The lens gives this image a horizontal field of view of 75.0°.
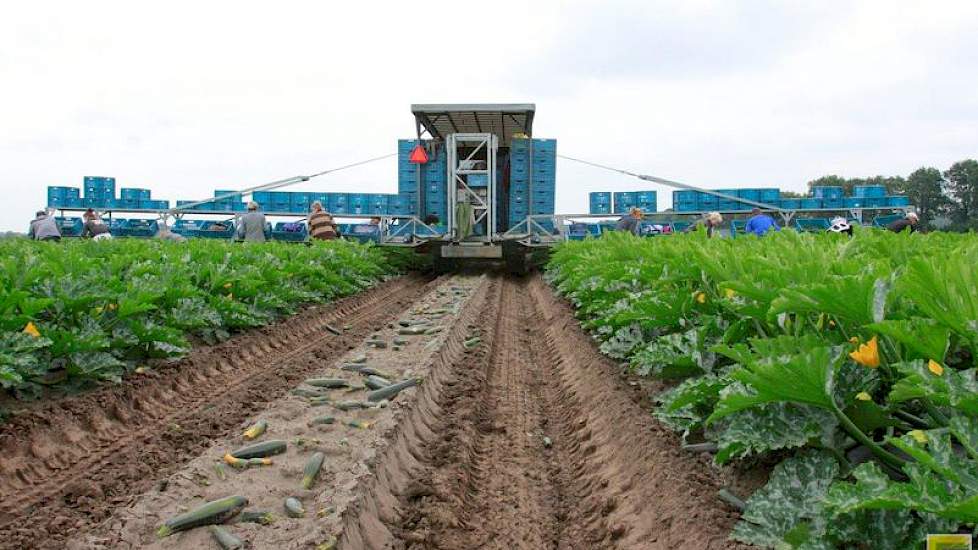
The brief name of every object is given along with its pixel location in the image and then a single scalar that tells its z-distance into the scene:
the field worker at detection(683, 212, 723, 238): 10.95
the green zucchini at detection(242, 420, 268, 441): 3.53
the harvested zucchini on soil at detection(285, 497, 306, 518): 2.66
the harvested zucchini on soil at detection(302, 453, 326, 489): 2.97
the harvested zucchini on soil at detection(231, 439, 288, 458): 3.30
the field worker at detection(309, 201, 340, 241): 15.71
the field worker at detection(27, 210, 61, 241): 13.55
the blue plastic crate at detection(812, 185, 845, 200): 24.50
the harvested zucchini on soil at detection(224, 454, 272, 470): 3.15
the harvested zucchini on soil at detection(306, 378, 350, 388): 4.77
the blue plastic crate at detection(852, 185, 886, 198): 25.23
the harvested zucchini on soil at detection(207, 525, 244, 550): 2.41
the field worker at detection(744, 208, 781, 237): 10.42
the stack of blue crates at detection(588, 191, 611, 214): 23.62
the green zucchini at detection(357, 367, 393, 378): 5.05
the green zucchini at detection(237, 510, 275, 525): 2.60
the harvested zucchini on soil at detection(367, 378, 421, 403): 4.38
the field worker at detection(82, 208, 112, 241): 14.47
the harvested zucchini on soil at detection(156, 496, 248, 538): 2.53
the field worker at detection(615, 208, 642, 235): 14.08
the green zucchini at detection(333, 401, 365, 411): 4.17
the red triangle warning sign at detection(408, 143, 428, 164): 16.69
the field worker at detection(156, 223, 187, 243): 16.65
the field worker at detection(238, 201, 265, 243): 14.47
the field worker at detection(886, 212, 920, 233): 10.01
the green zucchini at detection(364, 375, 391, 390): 4.66
